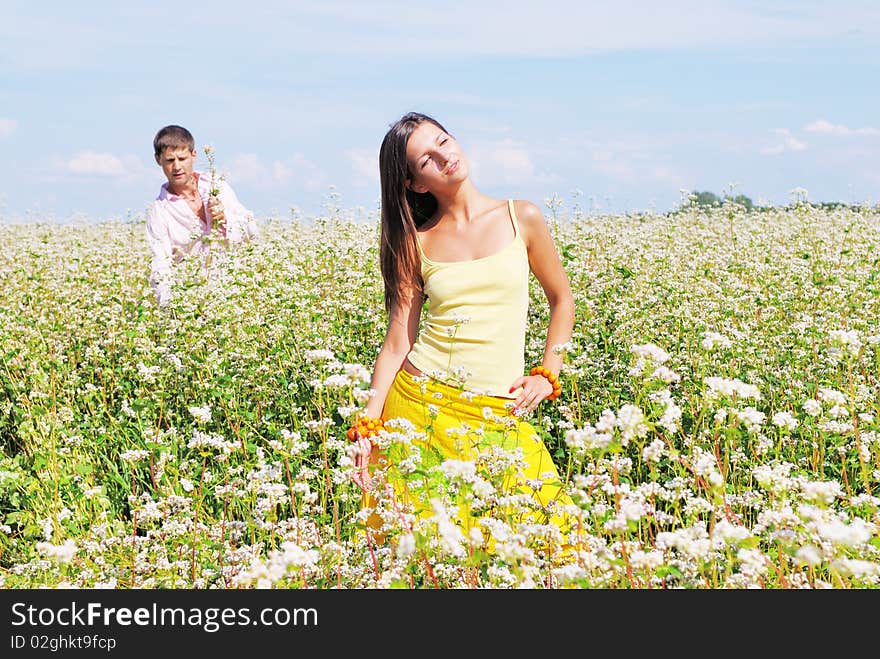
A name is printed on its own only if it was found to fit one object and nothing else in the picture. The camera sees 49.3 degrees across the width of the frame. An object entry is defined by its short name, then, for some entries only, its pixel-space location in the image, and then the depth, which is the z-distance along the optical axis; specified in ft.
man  22.75
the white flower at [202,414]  10.39
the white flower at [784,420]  8.99
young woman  12.50
